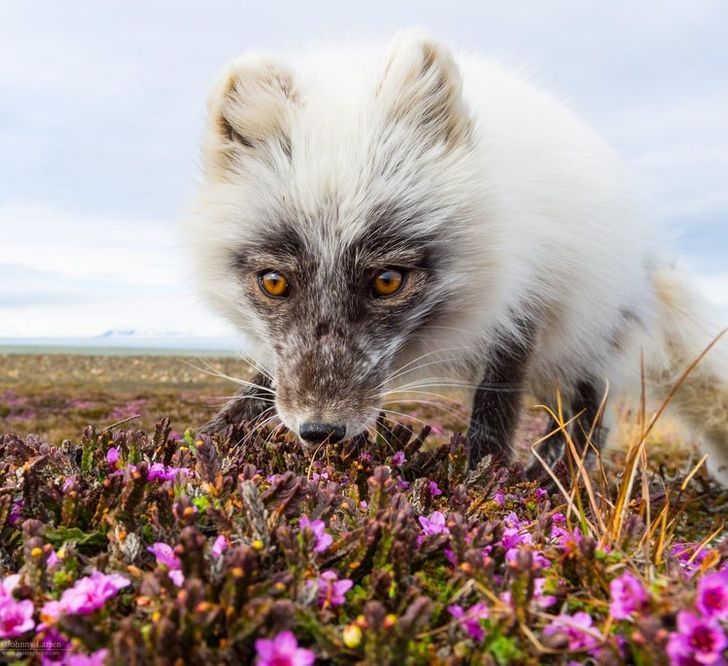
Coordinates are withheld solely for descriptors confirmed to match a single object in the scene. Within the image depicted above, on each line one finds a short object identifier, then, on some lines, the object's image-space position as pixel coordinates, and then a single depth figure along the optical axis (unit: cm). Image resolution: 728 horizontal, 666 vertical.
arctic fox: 27
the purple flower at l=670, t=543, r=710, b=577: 17
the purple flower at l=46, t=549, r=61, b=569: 14
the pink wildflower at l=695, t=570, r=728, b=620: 12
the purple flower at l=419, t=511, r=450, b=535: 17
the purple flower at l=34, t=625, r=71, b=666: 12
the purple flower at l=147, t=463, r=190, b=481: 21
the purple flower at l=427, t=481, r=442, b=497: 24
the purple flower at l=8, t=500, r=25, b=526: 18
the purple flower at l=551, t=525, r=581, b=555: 15
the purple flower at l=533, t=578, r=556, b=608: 13
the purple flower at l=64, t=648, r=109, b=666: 11
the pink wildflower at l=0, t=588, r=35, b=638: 12
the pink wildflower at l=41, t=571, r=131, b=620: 12
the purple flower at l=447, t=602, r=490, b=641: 12
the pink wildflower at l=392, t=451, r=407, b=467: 28
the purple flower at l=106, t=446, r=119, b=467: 23
